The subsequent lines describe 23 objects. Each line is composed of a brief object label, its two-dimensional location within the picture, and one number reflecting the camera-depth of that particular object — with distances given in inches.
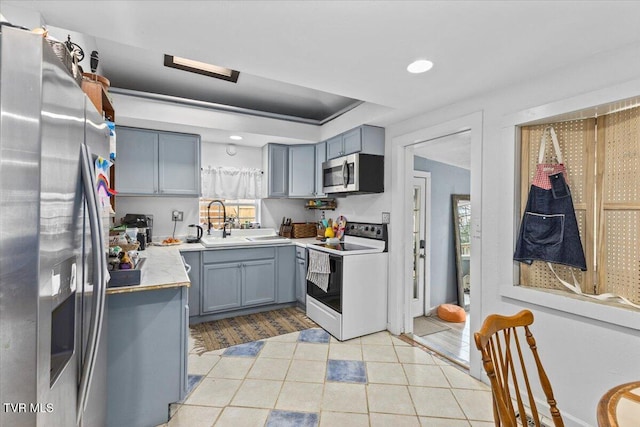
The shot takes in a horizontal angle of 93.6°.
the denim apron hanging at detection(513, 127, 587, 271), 74.7
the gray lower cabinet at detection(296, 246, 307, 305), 149.3
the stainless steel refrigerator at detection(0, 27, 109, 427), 24.7
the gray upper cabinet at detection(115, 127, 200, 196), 129.9
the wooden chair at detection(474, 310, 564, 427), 37.2
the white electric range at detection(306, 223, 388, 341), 118.8
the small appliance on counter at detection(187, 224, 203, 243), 147.1
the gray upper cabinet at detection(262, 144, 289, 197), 160.1
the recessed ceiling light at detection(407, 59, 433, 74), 74.6
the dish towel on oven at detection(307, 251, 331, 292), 125.9
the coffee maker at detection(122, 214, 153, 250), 135.1
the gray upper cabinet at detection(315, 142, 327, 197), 154.0
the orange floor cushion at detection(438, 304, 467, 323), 147.6
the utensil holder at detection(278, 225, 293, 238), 171.3
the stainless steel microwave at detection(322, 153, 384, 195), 124.3
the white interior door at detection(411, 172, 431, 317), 152.5
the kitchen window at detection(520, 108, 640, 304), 66.3
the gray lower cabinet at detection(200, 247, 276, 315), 134.6
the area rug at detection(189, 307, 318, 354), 117.2
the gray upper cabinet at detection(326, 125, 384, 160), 127.3
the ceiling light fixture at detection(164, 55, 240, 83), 104.3
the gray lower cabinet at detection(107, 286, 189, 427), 66.6
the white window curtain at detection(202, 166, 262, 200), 159.8
